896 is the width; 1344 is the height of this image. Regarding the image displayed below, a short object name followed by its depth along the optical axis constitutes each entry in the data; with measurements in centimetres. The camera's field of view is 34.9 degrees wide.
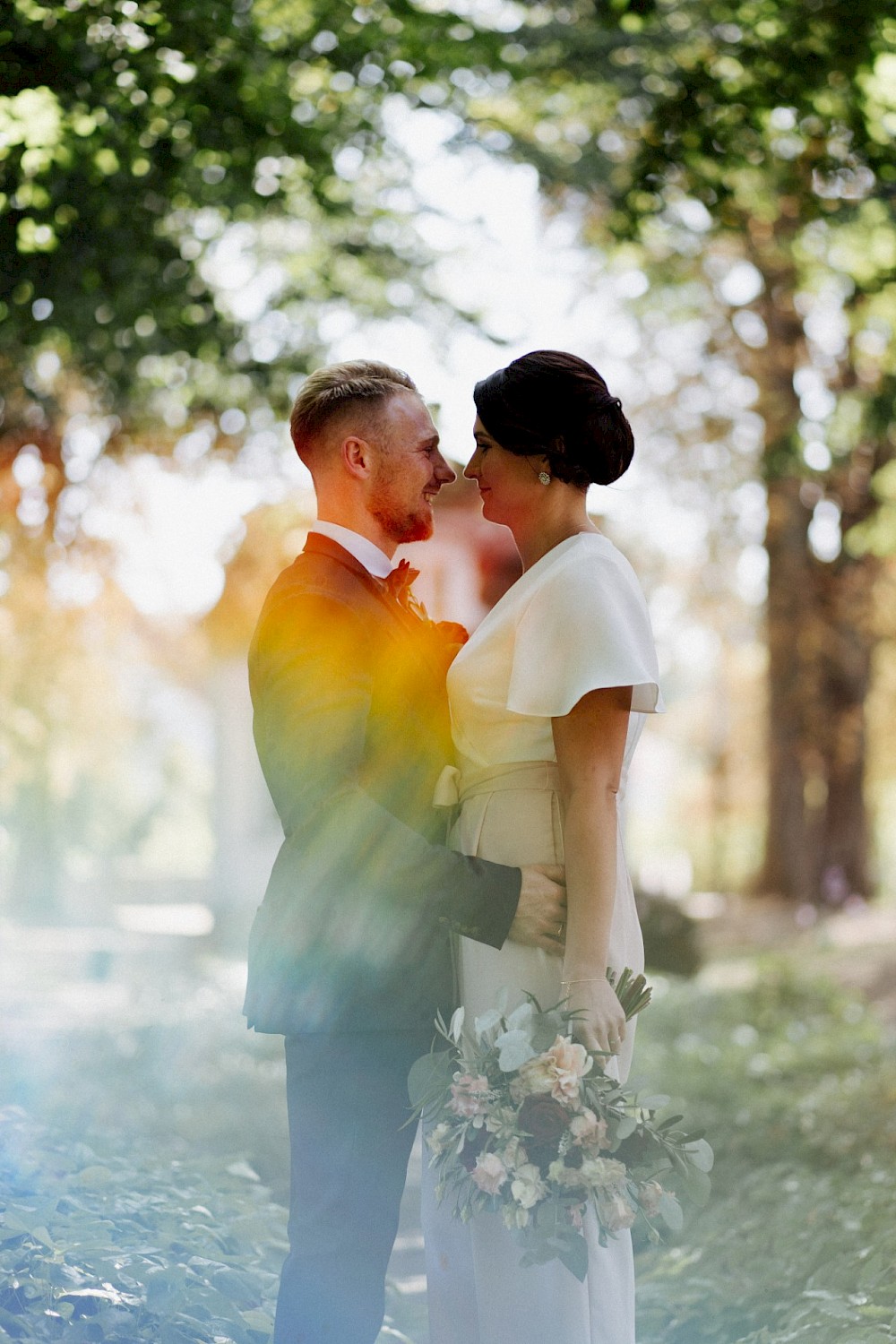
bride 286
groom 290
